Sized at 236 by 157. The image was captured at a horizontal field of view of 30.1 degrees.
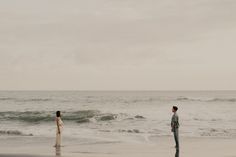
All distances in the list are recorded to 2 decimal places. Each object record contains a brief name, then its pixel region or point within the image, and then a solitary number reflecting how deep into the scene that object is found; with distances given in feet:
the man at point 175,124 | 50.20
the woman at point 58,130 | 60.92
